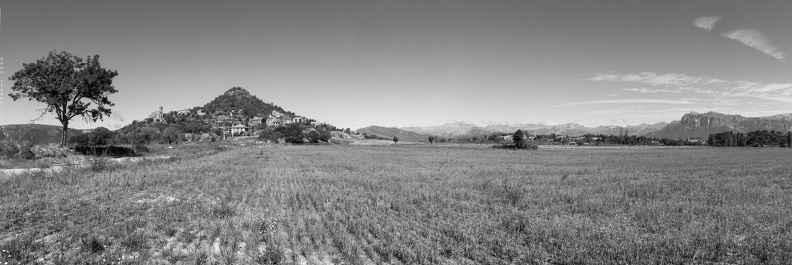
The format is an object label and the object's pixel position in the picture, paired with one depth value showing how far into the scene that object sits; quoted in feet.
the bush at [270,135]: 494.26
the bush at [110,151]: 130.58
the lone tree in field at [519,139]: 344.53
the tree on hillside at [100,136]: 328.70
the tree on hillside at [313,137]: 492.50
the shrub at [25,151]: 100.43
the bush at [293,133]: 476.46
